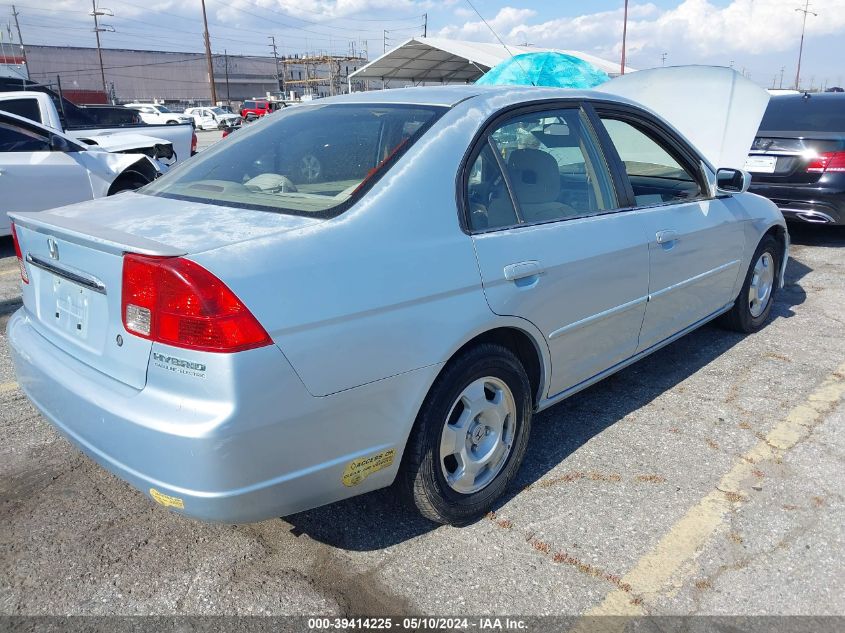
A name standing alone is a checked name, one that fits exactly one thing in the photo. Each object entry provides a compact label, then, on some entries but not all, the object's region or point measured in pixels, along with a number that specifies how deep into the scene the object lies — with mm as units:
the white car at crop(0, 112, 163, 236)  7391
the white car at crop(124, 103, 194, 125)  36406
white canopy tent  25188
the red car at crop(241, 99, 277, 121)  43938
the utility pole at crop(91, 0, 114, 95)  67000
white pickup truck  8672
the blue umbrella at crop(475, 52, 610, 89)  15000
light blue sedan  1984
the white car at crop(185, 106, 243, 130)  43672
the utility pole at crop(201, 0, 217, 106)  48594
